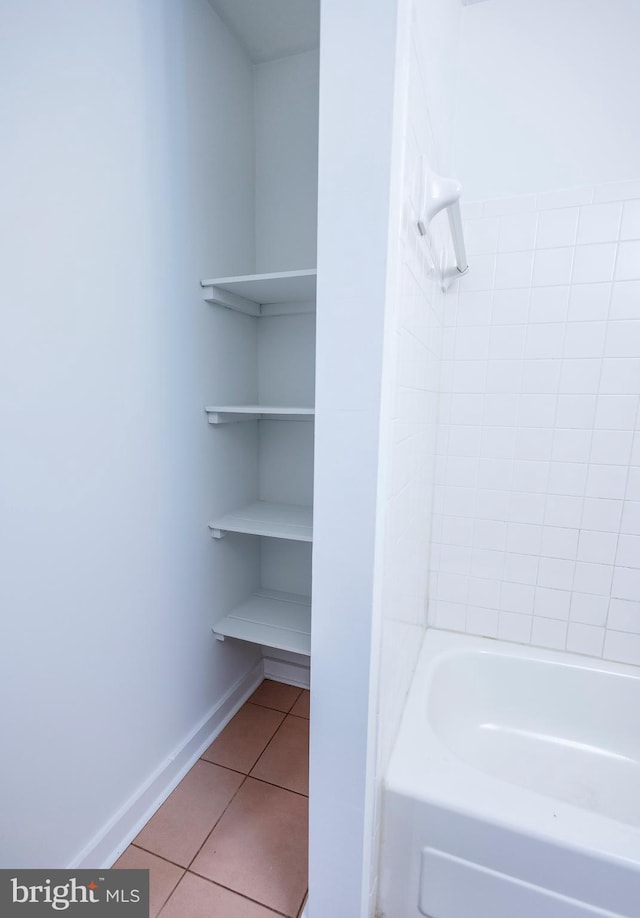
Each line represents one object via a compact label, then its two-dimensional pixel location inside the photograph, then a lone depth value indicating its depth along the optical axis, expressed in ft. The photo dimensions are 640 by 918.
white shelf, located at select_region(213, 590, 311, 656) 4.94
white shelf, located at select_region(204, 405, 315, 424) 4.56
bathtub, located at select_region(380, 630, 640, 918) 2.82
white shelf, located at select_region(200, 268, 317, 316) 4.38
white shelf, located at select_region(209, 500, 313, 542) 4.82
